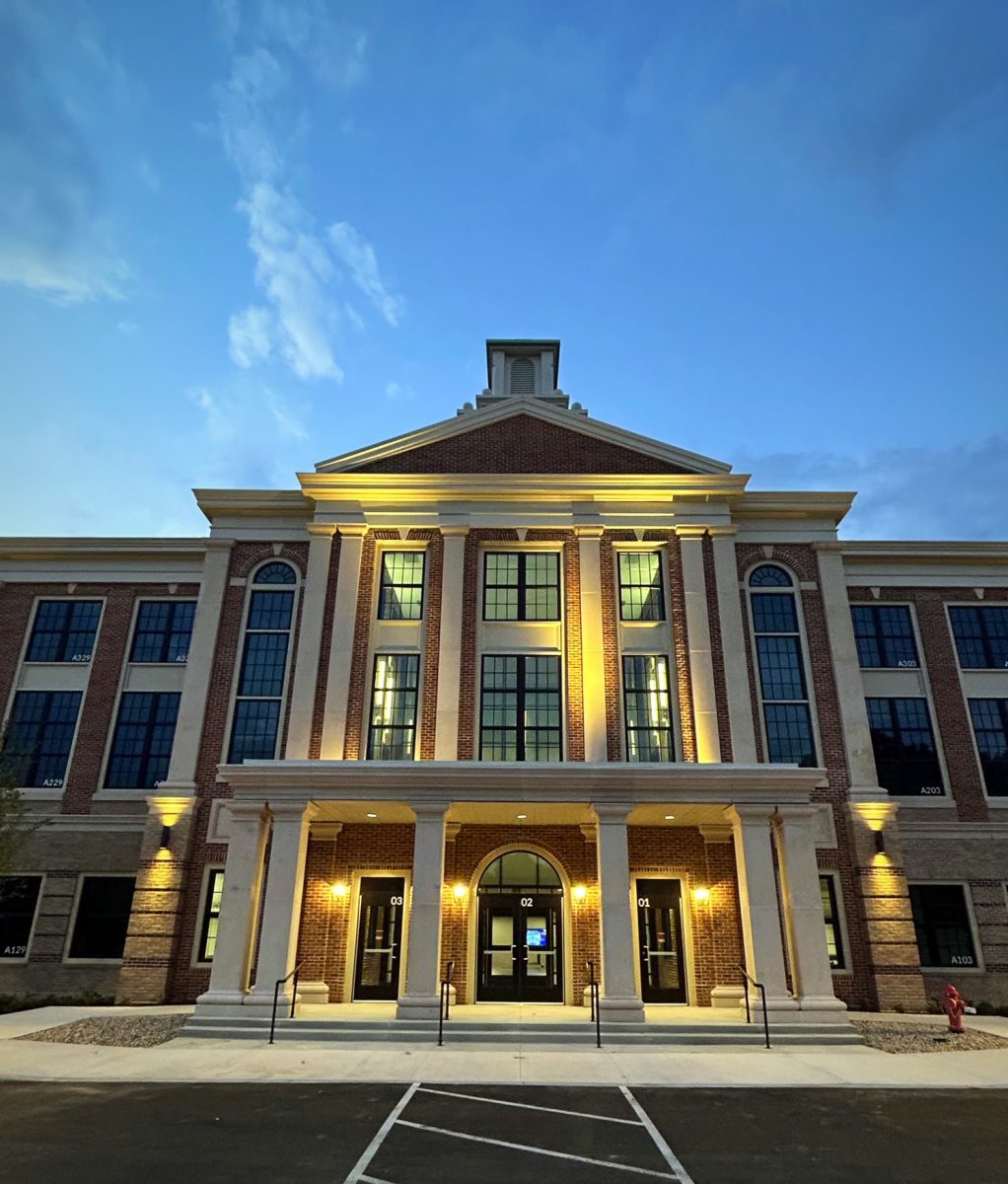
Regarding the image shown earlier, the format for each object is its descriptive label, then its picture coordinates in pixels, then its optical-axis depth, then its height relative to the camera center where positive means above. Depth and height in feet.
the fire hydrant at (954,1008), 53.67 -4.64
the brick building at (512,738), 56.59 +15.28
